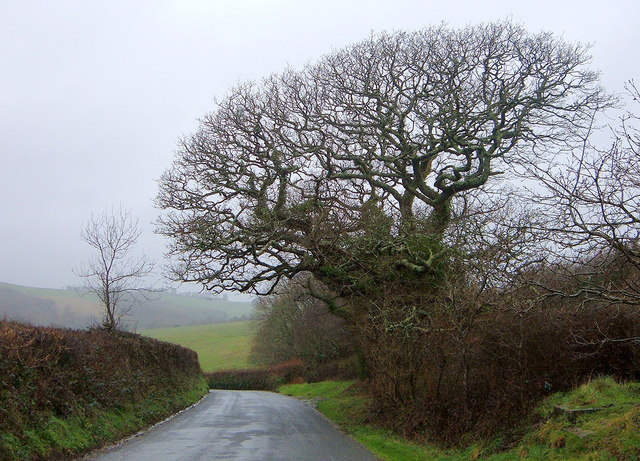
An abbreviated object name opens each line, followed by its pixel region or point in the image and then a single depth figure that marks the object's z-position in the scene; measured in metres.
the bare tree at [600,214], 7.57
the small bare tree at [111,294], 21.78
